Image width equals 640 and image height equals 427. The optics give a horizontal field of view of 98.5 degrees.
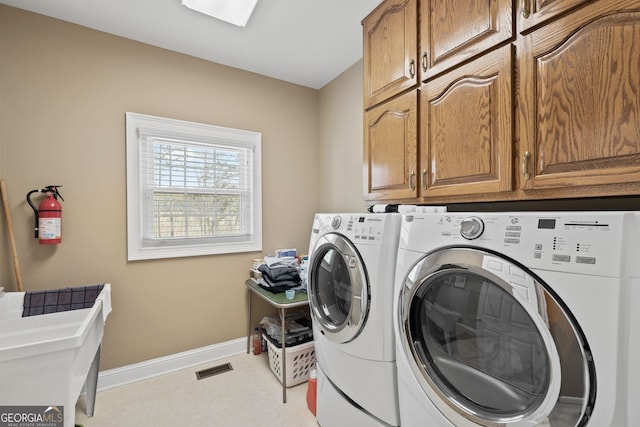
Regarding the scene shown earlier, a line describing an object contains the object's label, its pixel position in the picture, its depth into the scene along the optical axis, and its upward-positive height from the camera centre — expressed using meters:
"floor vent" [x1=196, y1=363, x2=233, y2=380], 2.15 -1.26
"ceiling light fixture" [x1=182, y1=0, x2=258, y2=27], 1.67 +1.28
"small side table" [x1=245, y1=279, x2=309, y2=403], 1.84 -0.62
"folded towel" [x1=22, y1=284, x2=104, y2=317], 1.62 -0.52
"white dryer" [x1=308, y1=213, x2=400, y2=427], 1.18 -0.51
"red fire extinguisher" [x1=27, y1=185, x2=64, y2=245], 1.72 -0.03
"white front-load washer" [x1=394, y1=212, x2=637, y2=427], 0.62 -0.30
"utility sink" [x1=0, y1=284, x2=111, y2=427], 1.06 -0.64
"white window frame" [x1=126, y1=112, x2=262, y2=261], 2.07 +0.20
